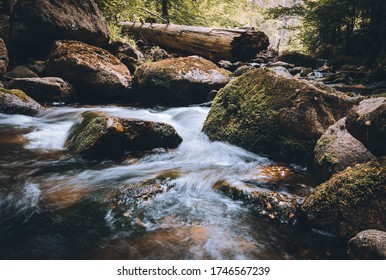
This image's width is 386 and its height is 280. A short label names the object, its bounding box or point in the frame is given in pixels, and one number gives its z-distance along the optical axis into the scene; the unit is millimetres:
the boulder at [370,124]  2478
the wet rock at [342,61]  11693
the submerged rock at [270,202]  2748
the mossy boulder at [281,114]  4004
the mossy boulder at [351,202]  2354
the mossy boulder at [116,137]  4016
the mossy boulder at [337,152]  3113
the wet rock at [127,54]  9344
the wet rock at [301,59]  14164
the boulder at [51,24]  7387
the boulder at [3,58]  6930
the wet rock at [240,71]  10507
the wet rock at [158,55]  10534
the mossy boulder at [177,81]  7375
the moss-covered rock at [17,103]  5906
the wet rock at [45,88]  6691
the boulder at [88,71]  7312
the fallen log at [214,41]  10305
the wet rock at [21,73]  7280
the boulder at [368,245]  1960
